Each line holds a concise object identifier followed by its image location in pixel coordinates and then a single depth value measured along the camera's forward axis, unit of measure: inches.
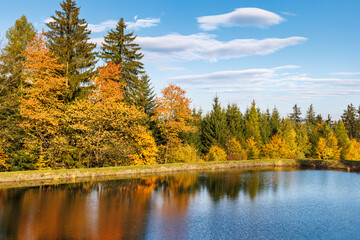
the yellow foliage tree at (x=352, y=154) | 2896.2
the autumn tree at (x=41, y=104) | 1363.7
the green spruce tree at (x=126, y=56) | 1850.4
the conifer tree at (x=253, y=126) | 2672.2
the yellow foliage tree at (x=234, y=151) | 2255.2
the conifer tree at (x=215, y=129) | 2470.5
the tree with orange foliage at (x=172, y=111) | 1873.8
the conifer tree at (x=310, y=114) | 4685.0
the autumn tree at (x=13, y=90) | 1304.1
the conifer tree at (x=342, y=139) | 2886.3
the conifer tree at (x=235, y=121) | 2628.0
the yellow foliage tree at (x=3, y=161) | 1274.7
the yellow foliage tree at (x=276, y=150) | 2477.9
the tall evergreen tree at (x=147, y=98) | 2213.6
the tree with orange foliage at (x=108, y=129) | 1481.3
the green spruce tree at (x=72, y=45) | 1573.6
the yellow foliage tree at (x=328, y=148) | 2568.9
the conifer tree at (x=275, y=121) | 3095.5
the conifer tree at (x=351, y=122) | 4241.6
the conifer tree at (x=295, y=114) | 4712.1
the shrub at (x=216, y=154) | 2133.4
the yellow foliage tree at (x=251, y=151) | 2320.4
